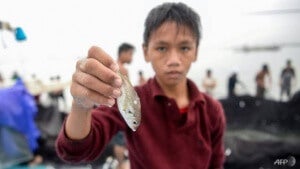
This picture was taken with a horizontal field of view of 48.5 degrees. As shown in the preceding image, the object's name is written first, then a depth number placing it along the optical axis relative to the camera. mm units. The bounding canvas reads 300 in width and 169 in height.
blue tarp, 1073
